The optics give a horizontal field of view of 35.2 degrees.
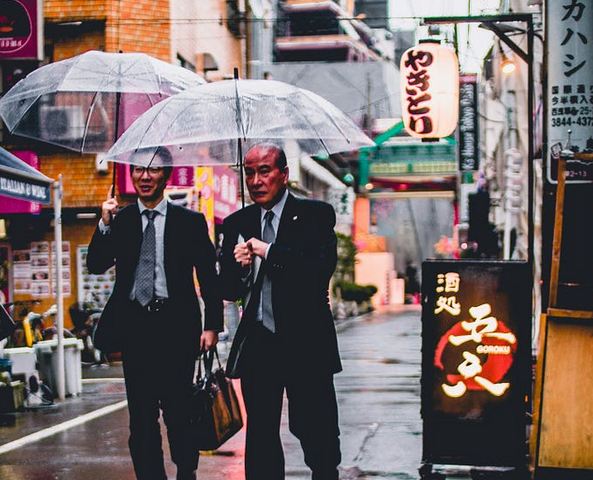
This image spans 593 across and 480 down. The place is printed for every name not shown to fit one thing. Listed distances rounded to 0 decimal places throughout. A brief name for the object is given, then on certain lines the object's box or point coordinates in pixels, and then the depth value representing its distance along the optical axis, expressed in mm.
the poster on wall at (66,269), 20656
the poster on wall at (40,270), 20391
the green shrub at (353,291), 39156
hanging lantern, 15414
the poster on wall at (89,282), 20469
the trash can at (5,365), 11008
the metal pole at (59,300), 12055
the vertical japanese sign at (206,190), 19688
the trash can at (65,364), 12109
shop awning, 8586
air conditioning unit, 7270
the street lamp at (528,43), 8349
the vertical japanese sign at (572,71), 6418
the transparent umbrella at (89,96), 6625
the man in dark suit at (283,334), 5051
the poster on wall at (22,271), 20391
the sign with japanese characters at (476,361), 6402
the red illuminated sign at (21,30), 13648
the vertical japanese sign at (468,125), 27547
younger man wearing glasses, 5324
